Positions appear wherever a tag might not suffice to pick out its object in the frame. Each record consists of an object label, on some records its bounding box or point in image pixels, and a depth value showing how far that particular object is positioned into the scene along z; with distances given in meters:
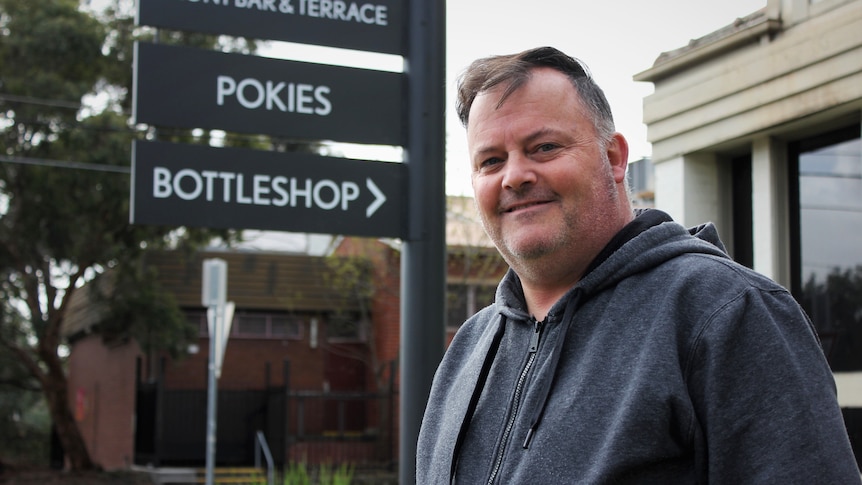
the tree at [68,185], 21.02
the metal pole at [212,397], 10.46
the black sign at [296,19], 3.84
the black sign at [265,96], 3.81
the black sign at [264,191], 3.76
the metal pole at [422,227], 3.75
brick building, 22.05
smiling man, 1.59
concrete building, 5.29
